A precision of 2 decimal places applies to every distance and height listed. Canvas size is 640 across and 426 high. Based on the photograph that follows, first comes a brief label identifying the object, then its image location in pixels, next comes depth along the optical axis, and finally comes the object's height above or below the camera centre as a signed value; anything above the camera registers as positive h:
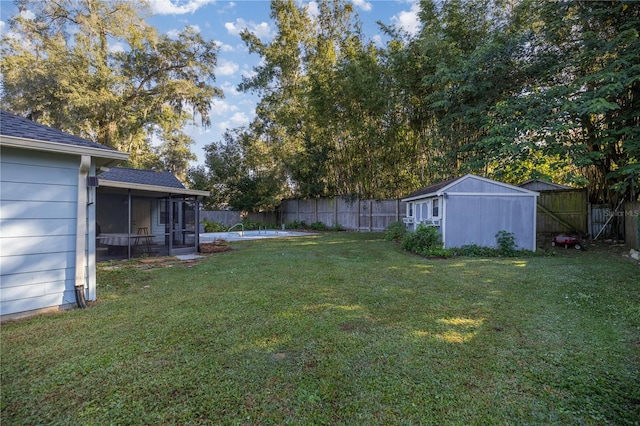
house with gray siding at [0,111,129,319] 3.14 -0.04
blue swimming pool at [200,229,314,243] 12.21 -1.02
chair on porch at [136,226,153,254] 8.20 -0.83
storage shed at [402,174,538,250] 7.77 +0.01
